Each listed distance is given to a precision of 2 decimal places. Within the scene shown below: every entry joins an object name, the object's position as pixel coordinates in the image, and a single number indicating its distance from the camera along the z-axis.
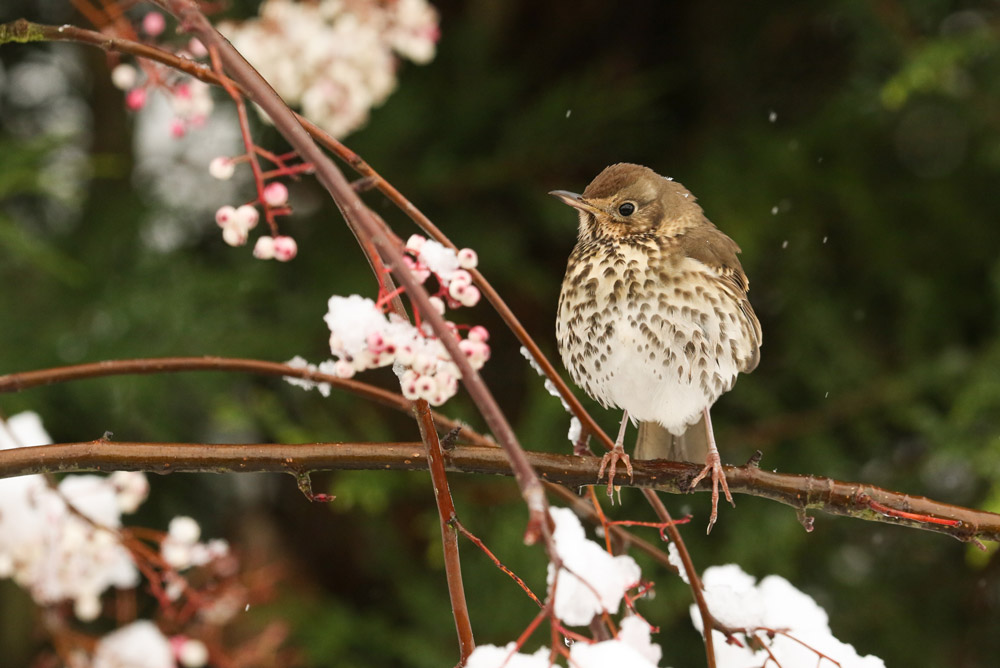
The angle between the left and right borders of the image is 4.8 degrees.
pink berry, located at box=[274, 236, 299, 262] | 4.91
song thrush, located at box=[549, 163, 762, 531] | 5.07
